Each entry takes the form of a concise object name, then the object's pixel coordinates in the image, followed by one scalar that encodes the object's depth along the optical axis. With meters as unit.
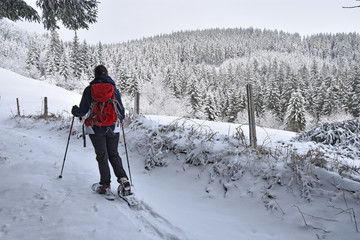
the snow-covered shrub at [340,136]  4.75
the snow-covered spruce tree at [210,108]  42.25
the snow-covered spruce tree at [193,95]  47.89
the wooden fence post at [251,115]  4.30
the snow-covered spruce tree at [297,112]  33.22
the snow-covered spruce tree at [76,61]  52.83
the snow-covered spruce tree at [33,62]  54.22
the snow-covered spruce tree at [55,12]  5.68
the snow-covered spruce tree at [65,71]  50.02
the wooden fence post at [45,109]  11.12
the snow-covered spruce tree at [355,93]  37.54
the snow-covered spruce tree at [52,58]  51.25
